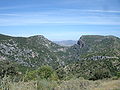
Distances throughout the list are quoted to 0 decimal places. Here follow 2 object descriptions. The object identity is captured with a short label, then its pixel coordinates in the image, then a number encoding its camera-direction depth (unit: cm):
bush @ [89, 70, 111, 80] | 2225
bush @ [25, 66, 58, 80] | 2562
